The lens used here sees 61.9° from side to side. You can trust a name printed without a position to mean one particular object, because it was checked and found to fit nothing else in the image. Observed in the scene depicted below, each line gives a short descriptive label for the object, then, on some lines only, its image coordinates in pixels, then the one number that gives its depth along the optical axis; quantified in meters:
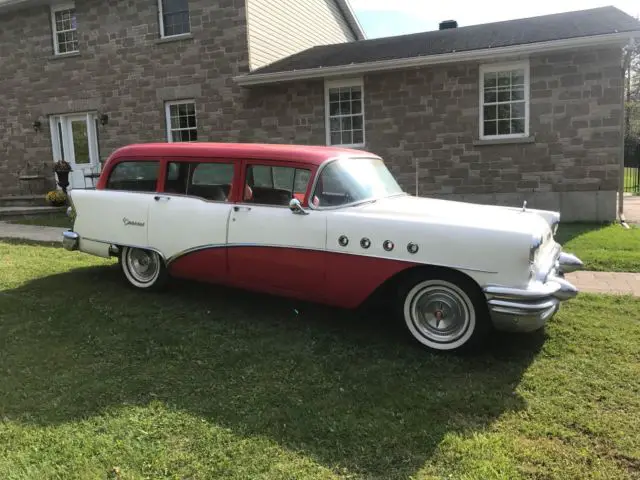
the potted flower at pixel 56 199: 14.20
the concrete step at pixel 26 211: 13.68
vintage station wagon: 4.00
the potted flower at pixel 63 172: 15.26
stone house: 10.88
